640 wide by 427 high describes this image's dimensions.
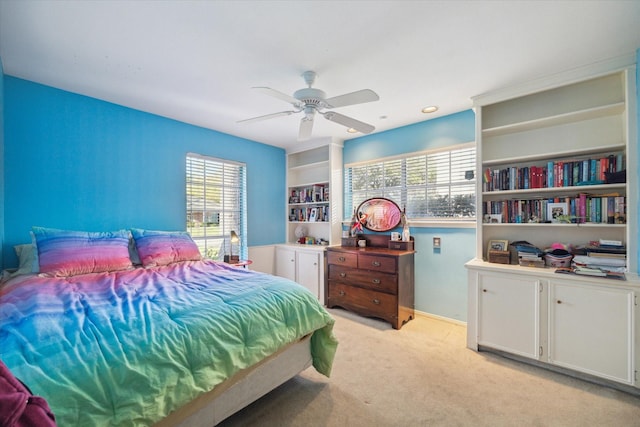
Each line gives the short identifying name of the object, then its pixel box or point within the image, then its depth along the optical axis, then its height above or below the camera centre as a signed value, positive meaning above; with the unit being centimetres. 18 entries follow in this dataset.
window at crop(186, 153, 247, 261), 362 +14
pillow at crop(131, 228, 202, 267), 271 -35
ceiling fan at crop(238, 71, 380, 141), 199 +87
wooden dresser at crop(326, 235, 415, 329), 305 -81
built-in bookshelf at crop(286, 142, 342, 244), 412 +35
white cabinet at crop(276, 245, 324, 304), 389 -78
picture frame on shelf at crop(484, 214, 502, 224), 269 -5
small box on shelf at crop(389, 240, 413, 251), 330 -39
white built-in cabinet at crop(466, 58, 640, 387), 198 -12
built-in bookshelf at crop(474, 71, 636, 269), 221 +44
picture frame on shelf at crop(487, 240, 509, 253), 267 -32
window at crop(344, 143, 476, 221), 317 +40
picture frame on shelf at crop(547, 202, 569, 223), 240 +2
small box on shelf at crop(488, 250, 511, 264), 254 -40
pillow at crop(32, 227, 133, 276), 220 -33
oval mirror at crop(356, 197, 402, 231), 363 -1
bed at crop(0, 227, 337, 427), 103 -57
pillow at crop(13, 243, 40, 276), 222 -38
